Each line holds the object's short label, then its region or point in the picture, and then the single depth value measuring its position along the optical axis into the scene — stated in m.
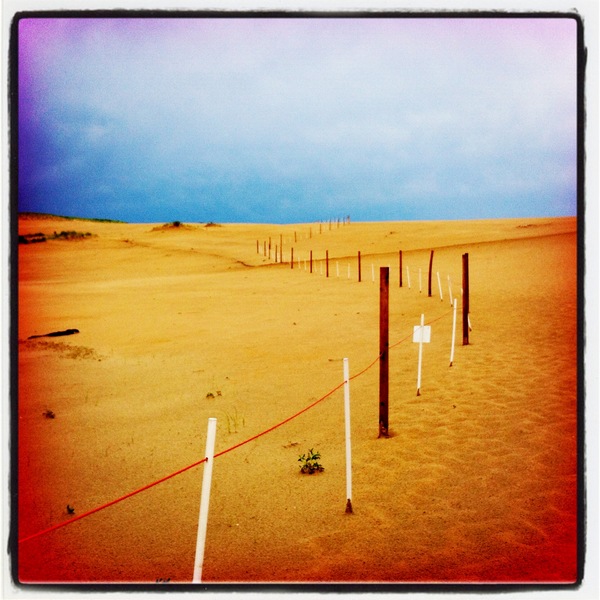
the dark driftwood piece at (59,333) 16.39
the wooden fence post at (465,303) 13.30
